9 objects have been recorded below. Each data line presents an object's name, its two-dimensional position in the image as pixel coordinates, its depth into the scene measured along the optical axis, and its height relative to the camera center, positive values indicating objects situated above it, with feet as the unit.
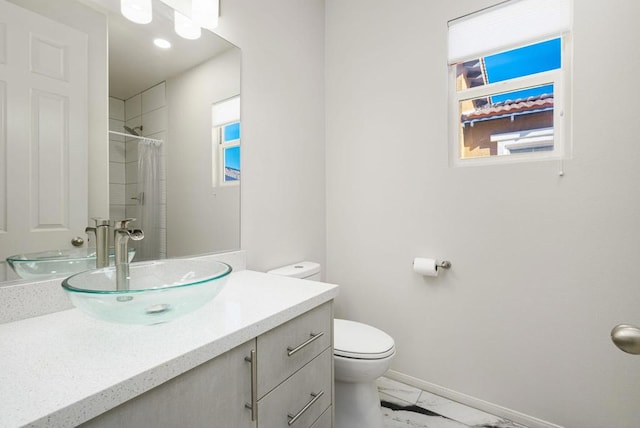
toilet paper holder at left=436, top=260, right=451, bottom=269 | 5.80 -1.00
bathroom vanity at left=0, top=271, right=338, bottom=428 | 1.82 -1.06
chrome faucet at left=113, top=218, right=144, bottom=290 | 3.24 -0.42
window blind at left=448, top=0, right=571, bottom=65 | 4.93 +3.13
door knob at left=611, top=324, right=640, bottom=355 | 1.66 -0.69
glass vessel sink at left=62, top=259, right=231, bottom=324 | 2.39 -0.73
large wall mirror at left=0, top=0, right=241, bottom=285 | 3.08 +0.97
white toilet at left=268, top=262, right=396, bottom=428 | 4.59 -2.43
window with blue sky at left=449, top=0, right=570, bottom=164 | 5.00 +2.28
